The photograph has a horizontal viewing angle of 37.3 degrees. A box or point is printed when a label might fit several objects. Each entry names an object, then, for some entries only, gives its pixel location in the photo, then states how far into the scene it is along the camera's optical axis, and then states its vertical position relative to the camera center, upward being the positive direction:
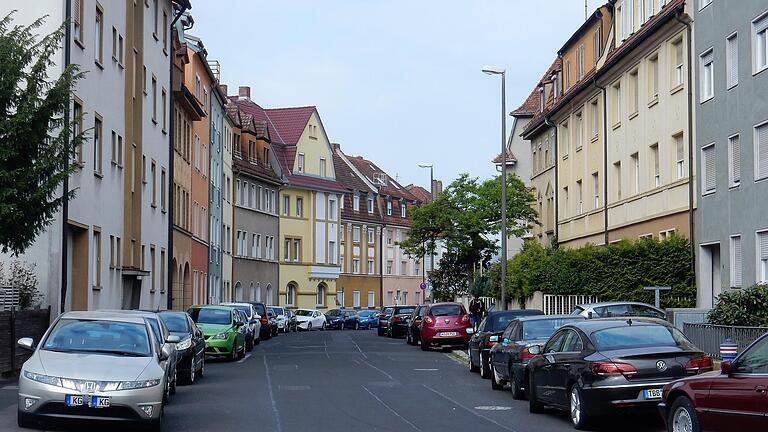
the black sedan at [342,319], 77.62 -2.56
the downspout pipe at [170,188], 47.16 +3.90
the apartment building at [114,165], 28.39 +3.82
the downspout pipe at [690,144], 33.50 +4.09
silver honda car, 14.02 -1.24
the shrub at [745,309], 23.78 -0.57
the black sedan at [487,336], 25.88 -1.24
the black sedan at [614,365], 14.91 -1.11
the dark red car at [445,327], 40.00 -1.58
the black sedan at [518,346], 20.36 -1.18
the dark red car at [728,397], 11.20 -1.20
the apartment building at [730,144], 29.30 +3.76
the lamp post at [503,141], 38.50 +4.83
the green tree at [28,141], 19.89 +2.50
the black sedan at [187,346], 23.44 -1.36
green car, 32.34 -1.34
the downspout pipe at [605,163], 42.72 +4.49
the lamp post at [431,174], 63.97 +6.15
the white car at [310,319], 73.88 -2.46
